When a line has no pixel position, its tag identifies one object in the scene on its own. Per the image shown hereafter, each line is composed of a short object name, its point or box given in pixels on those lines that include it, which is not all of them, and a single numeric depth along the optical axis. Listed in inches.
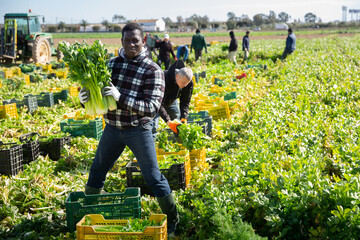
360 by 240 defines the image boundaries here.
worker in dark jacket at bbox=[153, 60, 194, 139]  194.3
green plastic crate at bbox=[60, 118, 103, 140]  282.7
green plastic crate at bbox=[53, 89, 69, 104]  415.2
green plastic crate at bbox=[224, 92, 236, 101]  375.2
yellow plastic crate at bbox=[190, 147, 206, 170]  215.1
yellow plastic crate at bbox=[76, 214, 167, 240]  121.4
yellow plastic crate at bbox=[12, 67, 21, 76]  613.0
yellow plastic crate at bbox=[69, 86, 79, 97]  433.7
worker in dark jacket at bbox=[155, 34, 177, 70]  550.0
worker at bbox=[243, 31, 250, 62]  775.7
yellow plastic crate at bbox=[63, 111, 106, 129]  292.3
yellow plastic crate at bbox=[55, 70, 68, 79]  597.0
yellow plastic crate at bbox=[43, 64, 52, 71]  680.3
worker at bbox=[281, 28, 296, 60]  731.1
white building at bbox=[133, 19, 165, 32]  4397.1
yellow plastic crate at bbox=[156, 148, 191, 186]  196.3
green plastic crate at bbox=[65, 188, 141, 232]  142.2
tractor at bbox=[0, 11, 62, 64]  725.9
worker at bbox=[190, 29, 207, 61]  730.8
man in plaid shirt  135.2
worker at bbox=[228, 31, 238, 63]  727.0
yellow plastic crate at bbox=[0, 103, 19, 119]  337.1
